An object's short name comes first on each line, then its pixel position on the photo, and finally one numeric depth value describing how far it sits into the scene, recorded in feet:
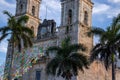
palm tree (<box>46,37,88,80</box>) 107.65
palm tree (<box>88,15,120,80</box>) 97.45
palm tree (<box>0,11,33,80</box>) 107.96
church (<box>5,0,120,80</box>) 156.35
